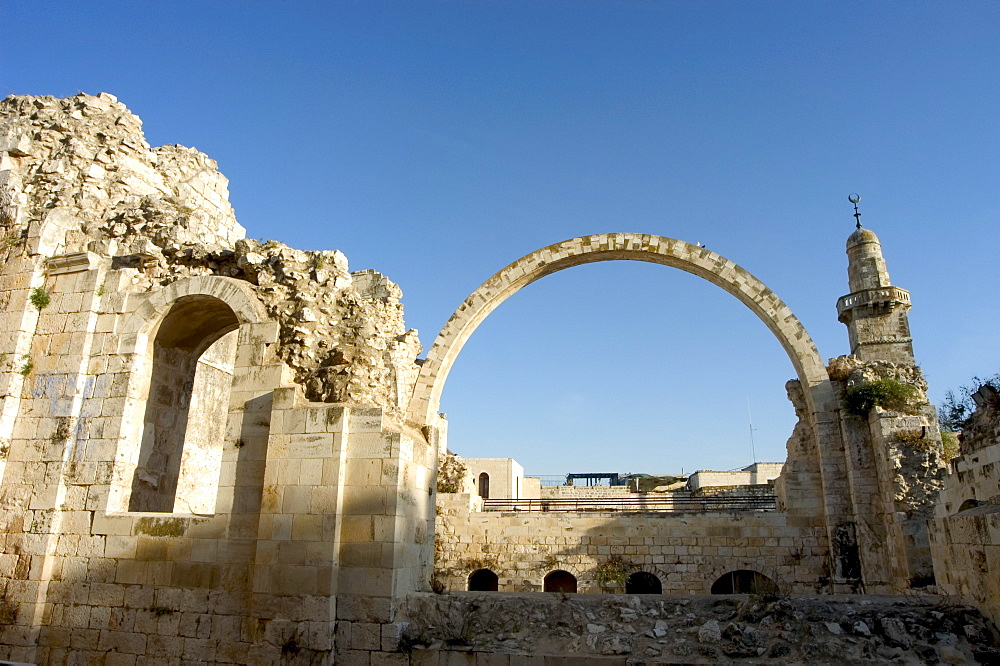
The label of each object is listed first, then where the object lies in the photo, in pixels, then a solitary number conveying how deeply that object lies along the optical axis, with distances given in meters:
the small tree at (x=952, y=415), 15.85
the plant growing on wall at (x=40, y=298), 7.58
